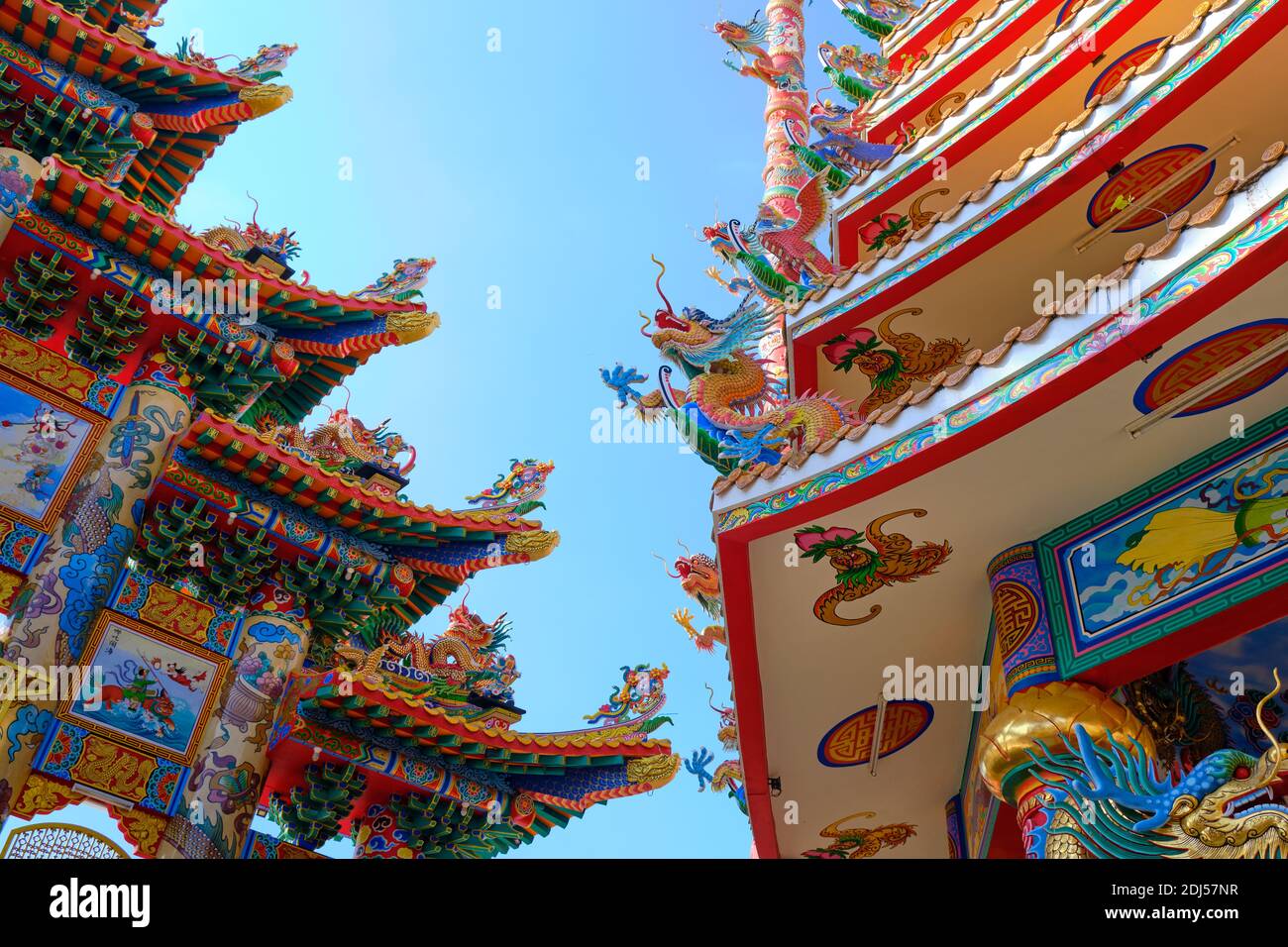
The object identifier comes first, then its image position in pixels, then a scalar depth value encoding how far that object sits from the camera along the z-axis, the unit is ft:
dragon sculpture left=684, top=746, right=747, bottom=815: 34.45
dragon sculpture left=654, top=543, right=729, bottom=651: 34.32
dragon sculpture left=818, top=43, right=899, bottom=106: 52.90
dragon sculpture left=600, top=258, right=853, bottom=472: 28.02
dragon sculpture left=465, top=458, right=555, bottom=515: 39.04
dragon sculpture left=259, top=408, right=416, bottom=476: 37.41
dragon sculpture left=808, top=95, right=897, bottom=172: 38.93
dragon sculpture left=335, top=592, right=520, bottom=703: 36.27
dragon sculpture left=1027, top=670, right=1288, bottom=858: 17.47
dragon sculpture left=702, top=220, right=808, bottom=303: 40.22
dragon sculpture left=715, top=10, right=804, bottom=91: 66.80
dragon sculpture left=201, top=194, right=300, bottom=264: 41.70
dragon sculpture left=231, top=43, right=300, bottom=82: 43.09
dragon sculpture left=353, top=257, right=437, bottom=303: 41.01
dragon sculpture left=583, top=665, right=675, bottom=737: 35.53
